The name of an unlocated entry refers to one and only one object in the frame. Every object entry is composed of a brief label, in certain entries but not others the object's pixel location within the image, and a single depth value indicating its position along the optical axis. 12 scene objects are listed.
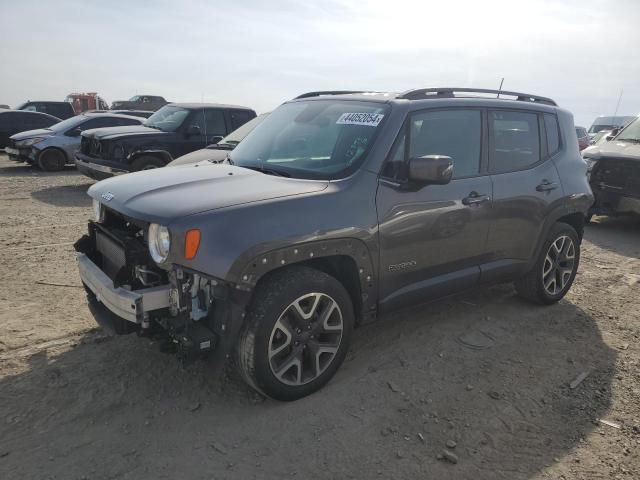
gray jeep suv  2.81
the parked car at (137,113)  18.52
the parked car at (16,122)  16.16
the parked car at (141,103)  29.14
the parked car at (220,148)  7.40
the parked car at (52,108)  19.91
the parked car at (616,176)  7.91
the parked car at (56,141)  12.74
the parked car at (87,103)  28.86
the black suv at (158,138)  9.34
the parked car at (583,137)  17.40
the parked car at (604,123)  20.69
